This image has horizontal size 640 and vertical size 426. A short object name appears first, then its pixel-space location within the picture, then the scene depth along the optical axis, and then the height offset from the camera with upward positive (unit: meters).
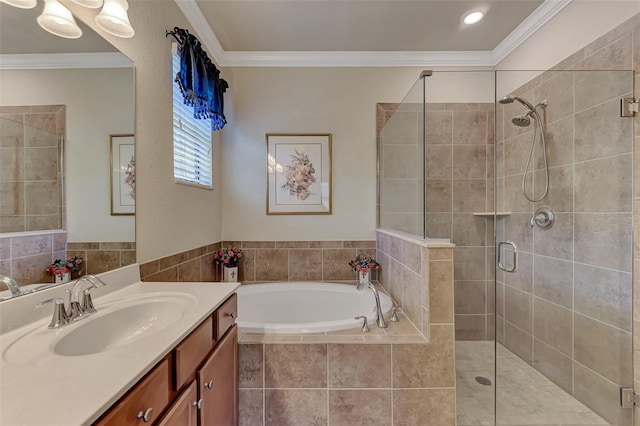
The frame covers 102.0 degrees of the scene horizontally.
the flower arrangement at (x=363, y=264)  2.38 -0.48
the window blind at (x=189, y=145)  1.73 +0.51
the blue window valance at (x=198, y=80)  1.65 +0.92
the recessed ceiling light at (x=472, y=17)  1.96 +1.50
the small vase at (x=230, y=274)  2.36 -0.56
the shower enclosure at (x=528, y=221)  1.48 -0.07
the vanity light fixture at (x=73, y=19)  0.93 +0.77
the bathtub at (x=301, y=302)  2.21 -0.79
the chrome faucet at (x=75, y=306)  0.84 -0.33
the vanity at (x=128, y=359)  0.51 -0.37
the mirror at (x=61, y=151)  0.81 +0.23
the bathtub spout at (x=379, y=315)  1.55 -0.63
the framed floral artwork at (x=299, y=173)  2.54 +0.38
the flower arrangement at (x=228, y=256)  2.37 -0.41
